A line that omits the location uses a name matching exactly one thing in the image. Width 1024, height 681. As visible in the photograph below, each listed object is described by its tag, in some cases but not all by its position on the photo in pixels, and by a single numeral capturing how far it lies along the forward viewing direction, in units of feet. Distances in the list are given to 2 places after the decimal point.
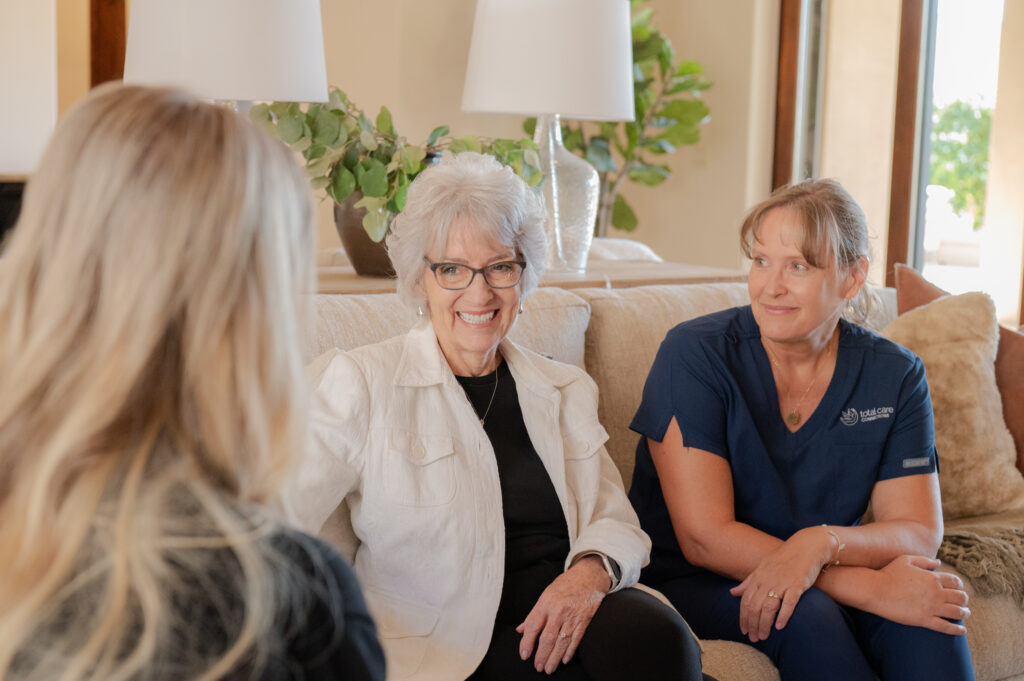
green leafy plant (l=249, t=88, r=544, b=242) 7.03
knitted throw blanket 6.31
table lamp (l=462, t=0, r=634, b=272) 8.55
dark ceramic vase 7.43
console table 7.30
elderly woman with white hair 5.01
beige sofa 6.08
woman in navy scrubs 5.64
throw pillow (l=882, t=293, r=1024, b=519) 7.18
